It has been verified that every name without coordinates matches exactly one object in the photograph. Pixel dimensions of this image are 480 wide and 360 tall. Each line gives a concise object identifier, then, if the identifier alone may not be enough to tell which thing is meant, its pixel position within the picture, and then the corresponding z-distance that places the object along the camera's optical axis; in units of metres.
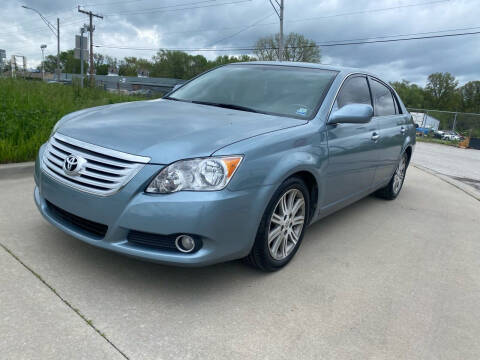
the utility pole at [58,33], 48.20
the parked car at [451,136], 21.77
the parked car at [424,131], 23.42
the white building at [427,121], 23.64
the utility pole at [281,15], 26.39
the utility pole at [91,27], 41.55
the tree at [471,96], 77.62
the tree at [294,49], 56.38
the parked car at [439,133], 22.92
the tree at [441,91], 82.94
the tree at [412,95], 86.62
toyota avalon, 2.44
